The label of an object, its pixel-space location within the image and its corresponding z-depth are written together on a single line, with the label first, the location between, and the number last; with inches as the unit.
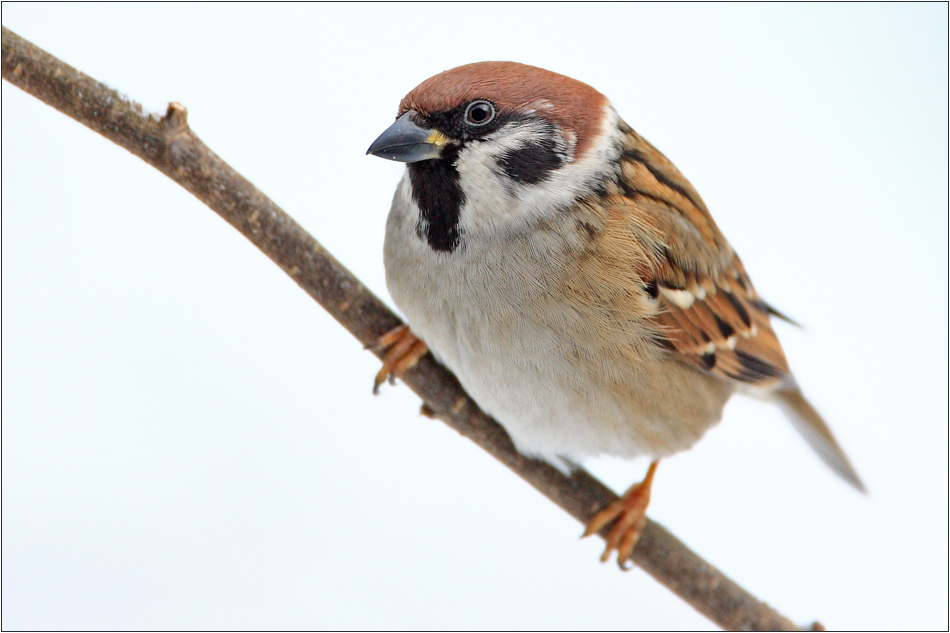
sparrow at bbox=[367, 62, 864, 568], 90.2
